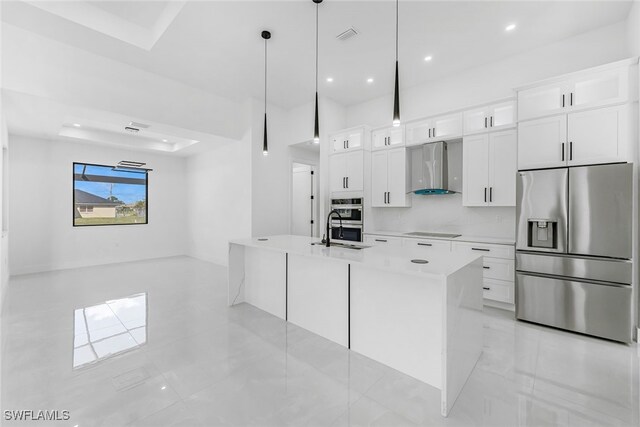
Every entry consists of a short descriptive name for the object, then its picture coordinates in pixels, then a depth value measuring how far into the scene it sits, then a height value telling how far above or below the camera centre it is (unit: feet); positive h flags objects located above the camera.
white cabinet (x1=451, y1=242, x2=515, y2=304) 11.40 -2.37
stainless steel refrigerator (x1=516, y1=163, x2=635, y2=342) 8.98 -1.22
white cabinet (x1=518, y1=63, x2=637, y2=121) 9.29 +4.28
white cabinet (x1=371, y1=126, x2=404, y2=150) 15.44 +4.24
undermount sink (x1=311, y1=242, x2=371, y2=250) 9.61 -1.17
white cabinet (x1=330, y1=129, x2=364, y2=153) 16.65 +4.38
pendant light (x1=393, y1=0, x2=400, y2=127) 7.64 +2.89
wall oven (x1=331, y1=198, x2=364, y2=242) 16.54 -0.40
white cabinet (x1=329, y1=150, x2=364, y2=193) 16.60 +2.49
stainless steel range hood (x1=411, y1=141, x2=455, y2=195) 14.07 +2.19
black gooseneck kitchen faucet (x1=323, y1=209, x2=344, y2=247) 9.69 -0.97
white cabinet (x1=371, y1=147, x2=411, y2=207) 15.48 +1.95
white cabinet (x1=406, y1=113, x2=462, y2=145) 13.57 +4.22
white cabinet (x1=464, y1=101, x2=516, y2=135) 12.10 +4.26
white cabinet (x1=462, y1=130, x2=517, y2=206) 12.10 +1.98
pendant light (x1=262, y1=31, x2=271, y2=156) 11.19 +7.10
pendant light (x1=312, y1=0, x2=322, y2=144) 9.53 +3.07
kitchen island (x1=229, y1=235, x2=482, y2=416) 6.24 -2.56
